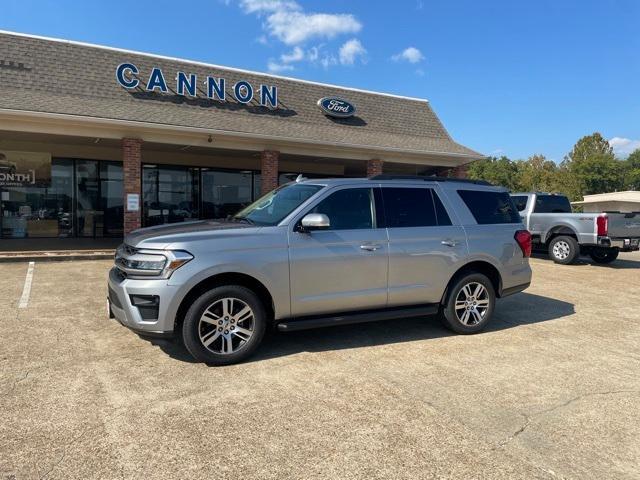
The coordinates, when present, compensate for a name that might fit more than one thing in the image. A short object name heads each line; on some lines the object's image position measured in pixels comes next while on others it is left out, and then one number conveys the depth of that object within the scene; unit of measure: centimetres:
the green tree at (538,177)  6100
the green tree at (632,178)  8406
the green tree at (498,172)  6944
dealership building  1229
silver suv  436
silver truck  1176
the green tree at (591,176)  5938
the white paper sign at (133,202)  1228
